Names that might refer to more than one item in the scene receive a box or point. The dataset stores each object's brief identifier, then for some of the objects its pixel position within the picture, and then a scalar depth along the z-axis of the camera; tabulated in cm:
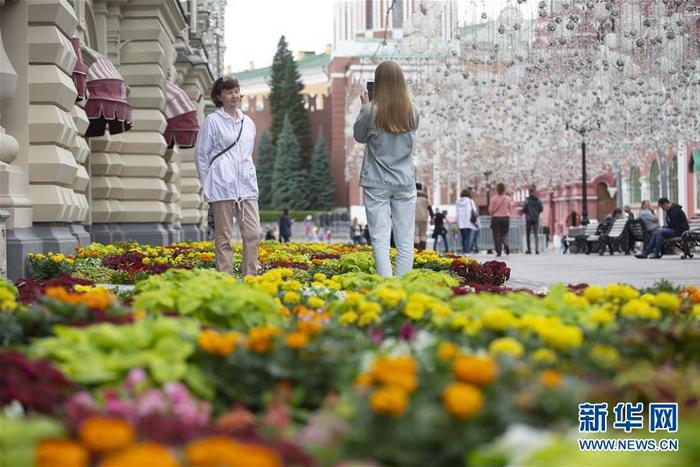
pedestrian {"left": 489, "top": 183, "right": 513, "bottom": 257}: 3225
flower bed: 334
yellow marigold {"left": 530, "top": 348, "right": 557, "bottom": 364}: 444
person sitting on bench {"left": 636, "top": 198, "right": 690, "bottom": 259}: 2877
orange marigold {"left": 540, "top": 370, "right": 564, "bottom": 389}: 375
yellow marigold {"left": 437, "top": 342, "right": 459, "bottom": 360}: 408
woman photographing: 1090
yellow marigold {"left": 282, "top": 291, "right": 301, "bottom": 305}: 714
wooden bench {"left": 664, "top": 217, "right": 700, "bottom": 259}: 2794
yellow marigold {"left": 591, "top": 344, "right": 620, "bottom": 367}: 453
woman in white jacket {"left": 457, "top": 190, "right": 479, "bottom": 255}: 3622
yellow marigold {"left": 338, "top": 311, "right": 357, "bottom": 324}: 604
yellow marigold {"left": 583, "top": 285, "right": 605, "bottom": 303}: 674
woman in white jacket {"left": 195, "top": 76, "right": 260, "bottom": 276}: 1209
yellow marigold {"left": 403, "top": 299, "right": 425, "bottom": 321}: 604
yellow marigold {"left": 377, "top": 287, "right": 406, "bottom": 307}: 634
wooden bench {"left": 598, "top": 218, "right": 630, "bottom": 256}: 3538
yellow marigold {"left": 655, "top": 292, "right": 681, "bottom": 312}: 623
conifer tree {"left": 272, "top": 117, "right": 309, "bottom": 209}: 12456
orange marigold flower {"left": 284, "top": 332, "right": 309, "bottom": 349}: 449
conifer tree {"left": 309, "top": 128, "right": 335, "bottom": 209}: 12644
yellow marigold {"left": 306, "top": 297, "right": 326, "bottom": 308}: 688
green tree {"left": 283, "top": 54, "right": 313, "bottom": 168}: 13038
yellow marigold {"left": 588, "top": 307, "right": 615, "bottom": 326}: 549
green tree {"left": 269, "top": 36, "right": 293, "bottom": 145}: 13188
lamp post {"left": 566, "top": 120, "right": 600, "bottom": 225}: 4206
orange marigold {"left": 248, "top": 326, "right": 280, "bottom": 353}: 455
